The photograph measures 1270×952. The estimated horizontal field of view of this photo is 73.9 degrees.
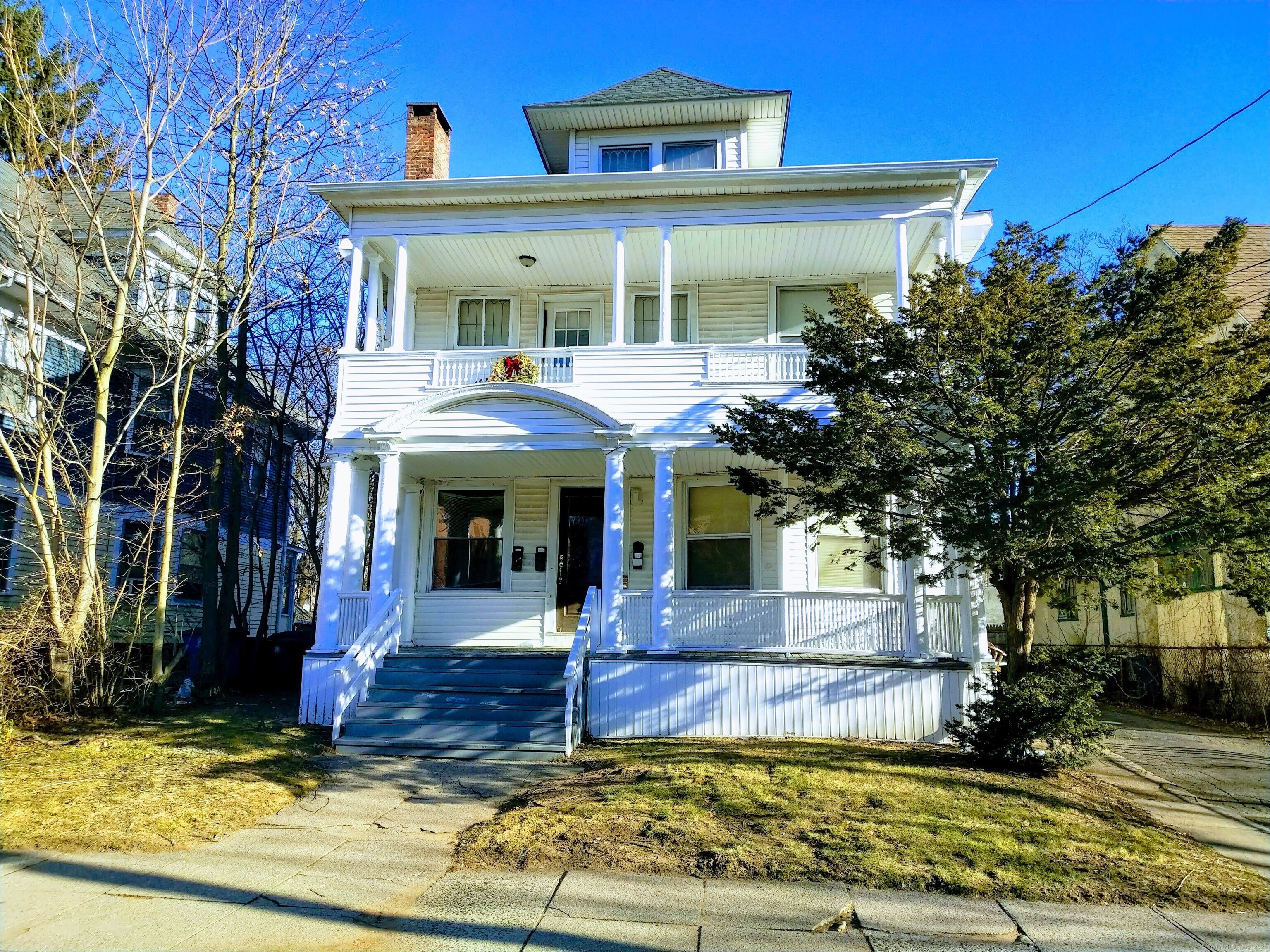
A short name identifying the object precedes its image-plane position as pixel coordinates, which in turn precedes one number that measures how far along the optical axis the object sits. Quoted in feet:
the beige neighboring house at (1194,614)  44.57
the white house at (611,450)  34.37
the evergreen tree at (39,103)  34.19
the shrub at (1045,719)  25.68
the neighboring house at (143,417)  39.63
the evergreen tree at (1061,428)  24.41
